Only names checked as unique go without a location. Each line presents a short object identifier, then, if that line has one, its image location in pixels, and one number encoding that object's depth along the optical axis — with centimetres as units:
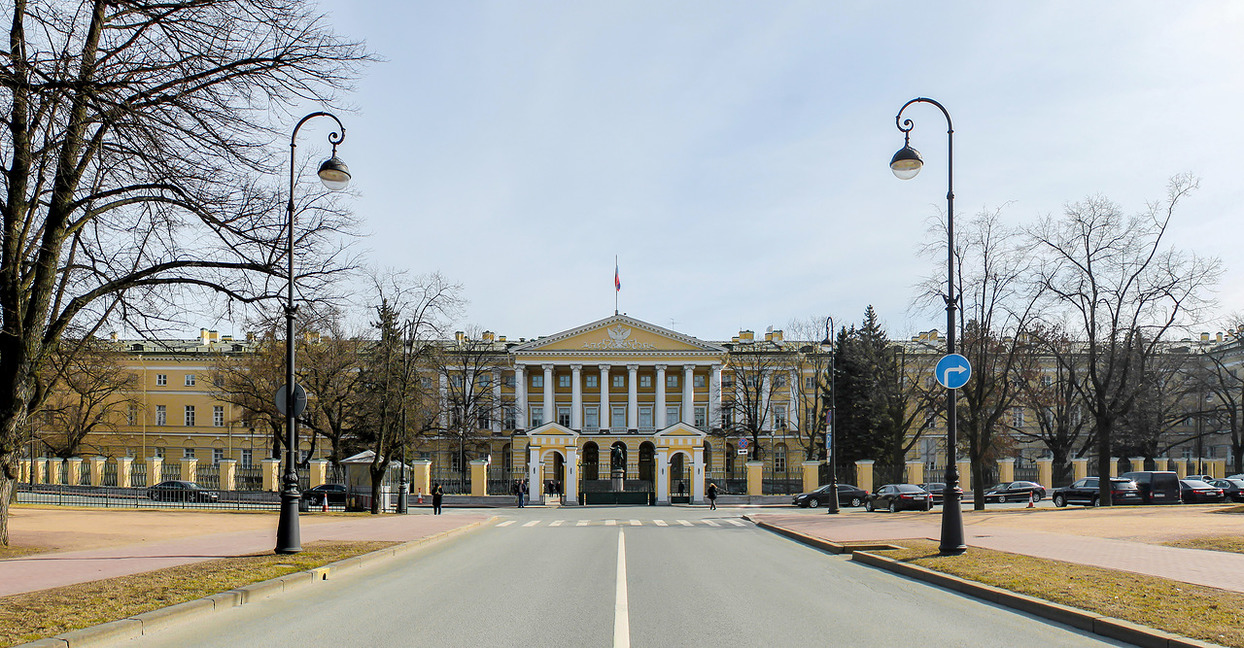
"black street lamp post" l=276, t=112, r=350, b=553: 1608
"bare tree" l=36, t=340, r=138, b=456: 5316
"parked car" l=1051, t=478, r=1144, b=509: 4141
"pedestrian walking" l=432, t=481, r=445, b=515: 3853
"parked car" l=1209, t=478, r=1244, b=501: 4350
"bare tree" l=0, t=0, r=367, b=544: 1062
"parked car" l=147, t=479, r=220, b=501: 4350
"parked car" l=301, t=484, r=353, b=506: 4606
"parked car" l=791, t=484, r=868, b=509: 4731
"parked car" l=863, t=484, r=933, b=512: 4006
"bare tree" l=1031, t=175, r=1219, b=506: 3800
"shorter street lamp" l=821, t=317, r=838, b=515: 3819
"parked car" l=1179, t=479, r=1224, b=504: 4225
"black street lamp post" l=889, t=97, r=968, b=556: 1573
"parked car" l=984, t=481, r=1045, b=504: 5122
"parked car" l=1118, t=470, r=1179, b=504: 4091
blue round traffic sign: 1551
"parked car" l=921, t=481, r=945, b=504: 4931
